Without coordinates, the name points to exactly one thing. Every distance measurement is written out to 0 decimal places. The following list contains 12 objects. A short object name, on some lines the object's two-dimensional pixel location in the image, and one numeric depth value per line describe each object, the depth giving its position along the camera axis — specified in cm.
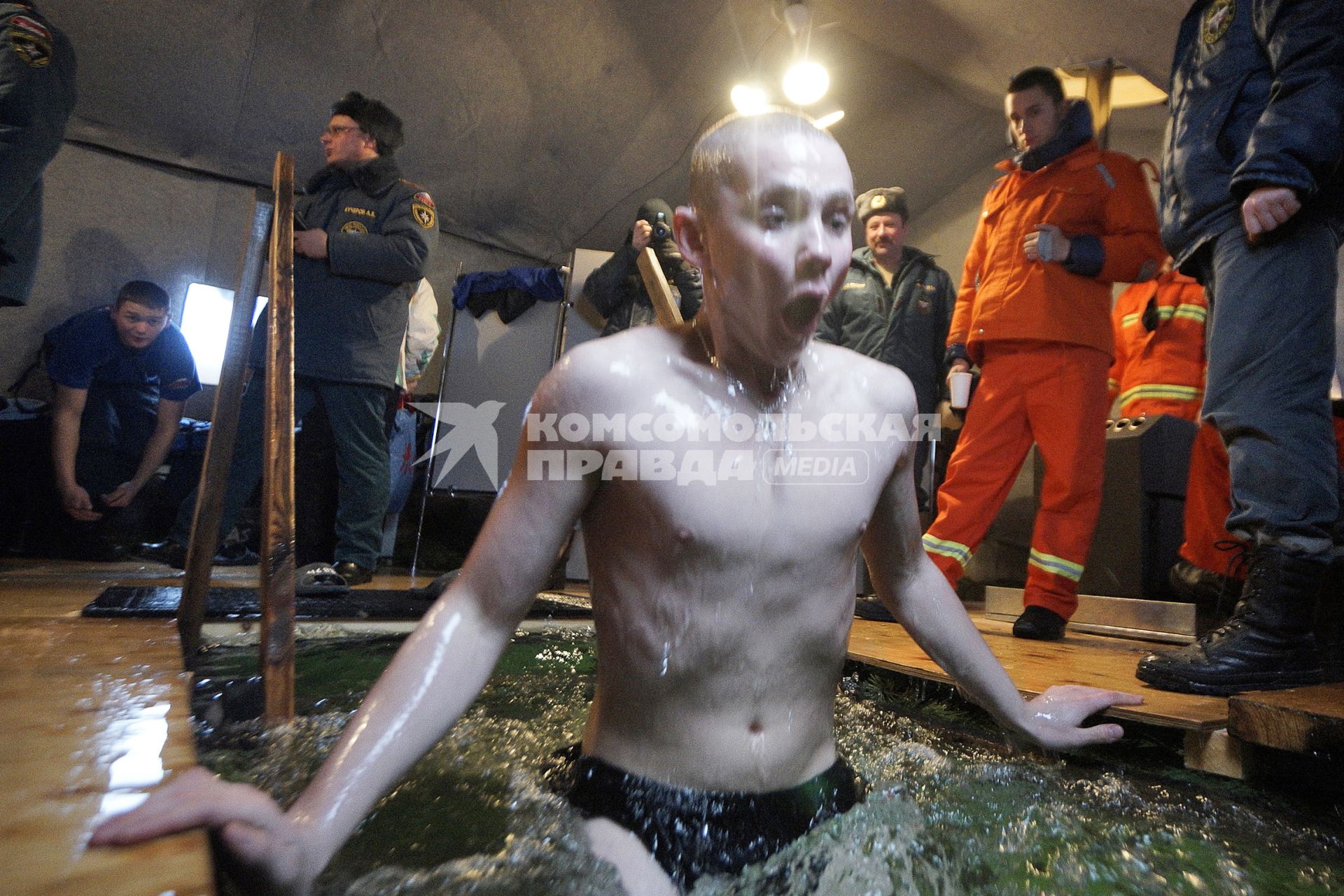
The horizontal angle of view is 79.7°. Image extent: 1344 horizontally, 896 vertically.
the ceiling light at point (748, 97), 608
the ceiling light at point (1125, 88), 535
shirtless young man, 107
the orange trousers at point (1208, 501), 333
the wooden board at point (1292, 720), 143
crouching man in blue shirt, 520
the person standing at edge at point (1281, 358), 187
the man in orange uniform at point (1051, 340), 303
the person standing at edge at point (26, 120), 326
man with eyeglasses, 382
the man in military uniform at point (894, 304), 435
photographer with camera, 440
